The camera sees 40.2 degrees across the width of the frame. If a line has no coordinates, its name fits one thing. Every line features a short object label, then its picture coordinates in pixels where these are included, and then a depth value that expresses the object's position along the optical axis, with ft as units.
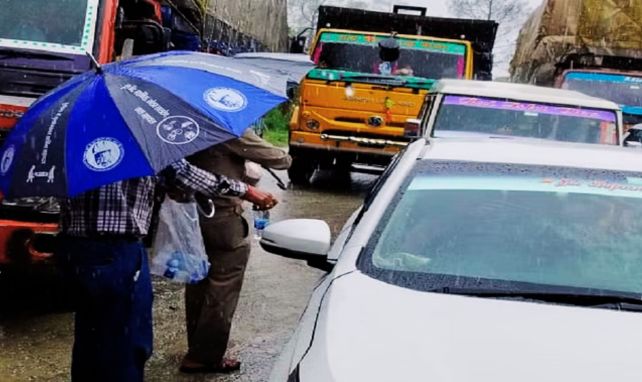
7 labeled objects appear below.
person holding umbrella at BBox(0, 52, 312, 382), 9.54
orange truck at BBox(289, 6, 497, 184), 37.40
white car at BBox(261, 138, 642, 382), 7.54
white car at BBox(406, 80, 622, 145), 24.31
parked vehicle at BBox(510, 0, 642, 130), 47.16
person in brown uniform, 14.57
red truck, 17.21
